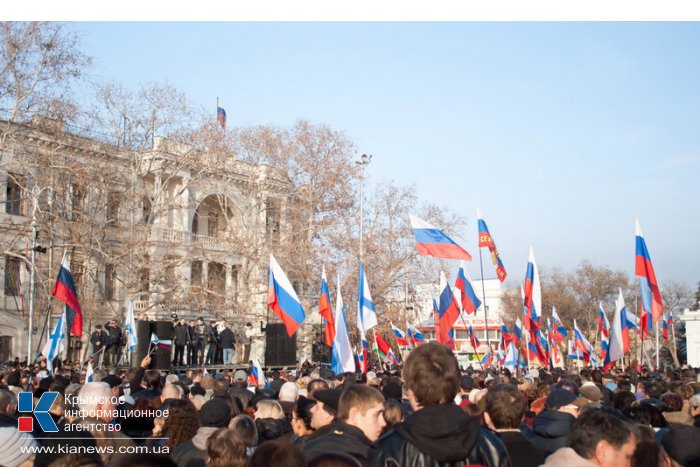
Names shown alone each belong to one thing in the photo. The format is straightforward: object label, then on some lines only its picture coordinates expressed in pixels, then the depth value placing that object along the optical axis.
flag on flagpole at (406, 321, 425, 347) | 28.01
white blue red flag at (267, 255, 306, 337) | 14.39
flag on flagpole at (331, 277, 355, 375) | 13.06
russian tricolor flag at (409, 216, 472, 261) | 16.14
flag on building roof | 43.50
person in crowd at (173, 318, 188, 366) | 23.47
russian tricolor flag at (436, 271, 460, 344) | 16.95
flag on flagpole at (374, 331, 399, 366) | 21.88
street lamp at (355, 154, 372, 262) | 38.28
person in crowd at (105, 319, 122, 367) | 21.77
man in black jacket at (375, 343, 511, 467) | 3.34
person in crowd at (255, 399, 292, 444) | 6.03
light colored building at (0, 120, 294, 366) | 29.66
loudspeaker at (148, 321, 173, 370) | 19.62
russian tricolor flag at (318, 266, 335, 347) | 16.14
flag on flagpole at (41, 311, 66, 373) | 15.16
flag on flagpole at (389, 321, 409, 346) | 24.39
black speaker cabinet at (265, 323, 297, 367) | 23.86
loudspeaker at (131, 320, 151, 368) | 19.62
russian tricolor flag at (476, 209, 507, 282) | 19.19
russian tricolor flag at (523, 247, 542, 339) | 17.20
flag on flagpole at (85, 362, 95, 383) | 10.52
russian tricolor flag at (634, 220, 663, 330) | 15.82
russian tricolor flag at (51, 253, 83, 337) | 15.22
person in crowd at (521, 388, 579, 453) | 5.61
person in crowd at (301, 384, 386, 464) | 4.20
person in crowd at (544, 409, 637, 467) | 3.79
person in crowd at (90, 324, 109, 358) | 21.27
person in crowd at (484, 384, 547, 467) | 4.57
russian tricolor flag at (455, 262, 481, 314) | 19.18
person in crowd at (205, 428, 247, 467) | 3.96
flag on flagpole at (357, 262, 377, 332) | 16.06
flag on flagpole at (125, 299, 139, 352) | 19.22
